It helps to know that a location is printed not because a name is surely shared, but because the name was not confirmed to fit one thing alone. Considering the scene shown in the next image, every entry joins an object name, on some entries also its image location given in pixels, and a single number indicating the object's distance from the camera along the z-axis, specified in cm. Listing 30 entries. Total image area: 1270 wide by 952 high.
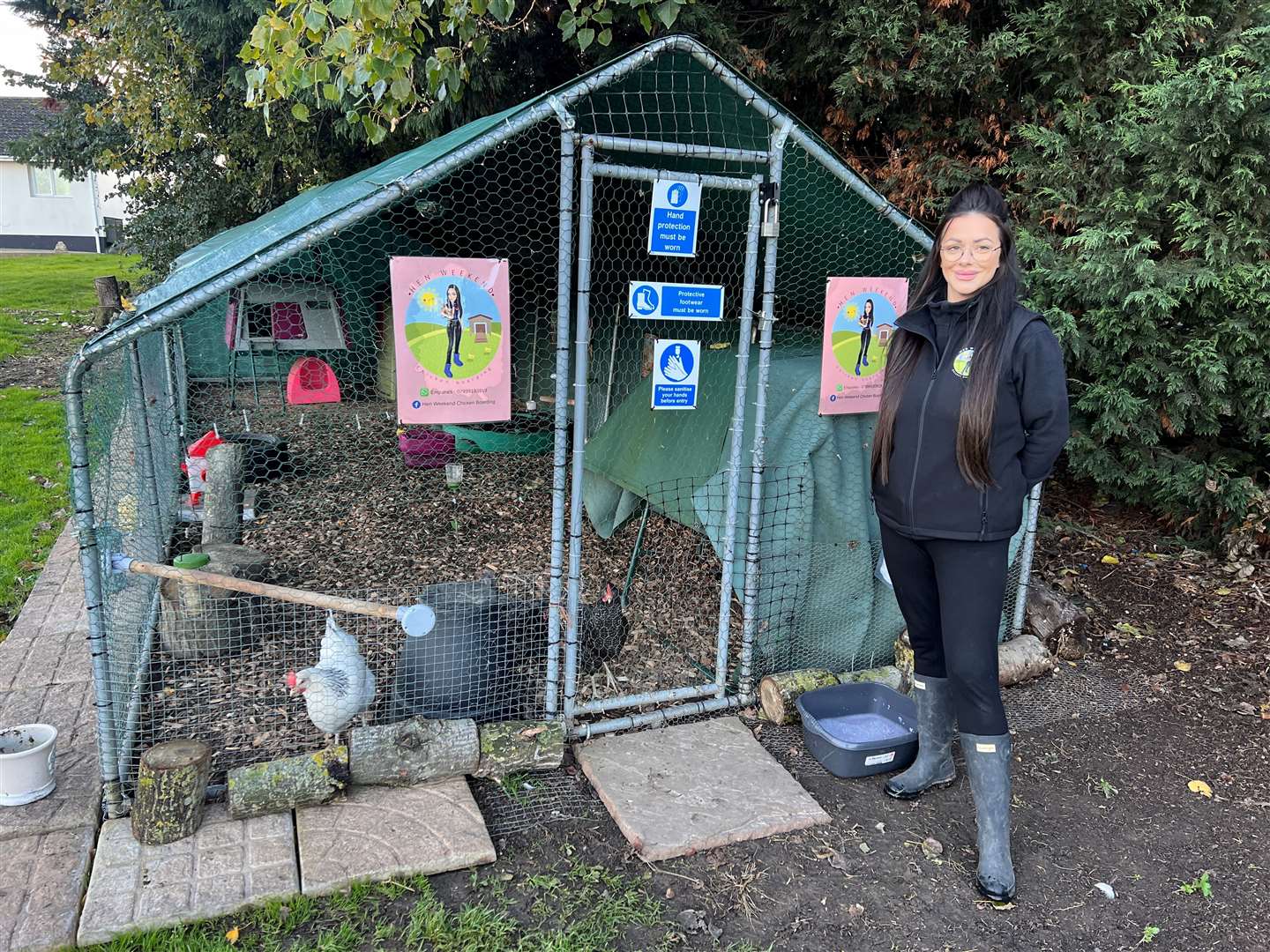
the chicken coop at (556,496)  293
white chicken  306
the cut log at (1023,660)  402
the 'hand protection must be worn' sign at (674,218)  308
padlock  325
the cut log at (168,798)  266
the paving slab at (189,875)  240
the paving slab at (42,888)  231
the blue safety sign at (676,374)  320
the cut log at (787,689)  362
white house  2823
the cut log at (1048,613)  432
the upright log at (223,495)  497
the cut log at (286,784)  279
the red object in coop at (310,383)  402
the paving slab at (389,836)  262
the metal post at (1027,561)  406
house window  2848
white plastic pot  281
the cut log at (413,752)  296
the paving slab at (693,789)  289
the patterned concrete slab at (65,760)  277
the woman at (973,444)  249
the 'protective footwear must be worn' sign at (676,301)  307
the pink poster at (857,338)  353
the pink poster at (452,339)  280
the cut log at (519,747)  313
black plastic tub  324
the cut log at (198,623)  378
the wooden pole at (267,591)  294
